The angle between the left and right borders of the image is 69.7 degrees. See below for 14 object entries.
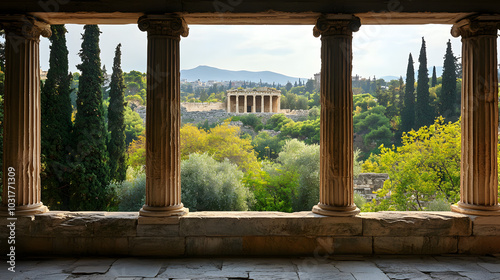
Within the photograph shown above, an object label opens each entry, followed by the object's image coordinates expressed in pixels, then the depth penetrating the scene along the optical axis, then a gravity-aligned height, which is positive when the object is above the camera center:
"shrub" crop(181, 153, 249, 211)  19.64 -2.66
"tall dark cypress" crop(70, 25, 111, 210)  22.91 +0.20
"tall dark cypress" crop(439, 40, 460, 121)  34.22 +5.01
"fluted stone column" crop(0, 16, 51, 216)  7.97 +0.48
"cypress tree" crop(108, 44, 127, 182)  25.48 +1.18
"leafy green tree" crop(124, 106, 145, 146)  43.65 +1.78
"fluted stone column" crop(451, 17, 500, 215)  8.13 +0.53
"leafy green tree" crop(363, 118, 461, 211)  21.48 -1.96
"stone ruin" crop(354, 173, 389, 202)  27.25 -3.13
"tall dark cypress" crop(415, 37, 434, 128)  38.28 +4.90
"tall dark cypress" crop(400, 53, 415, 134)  42.12 +4.49
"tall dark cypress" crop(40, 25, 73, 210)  22.11 +1.01
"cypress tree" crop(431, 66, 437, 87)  46.19 +7.81
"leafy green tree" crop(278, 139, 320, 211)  24.05 -2.11
